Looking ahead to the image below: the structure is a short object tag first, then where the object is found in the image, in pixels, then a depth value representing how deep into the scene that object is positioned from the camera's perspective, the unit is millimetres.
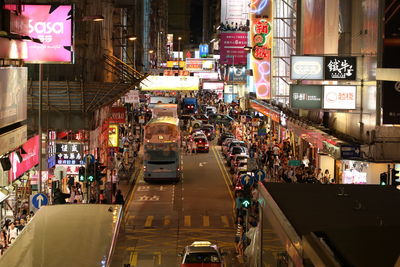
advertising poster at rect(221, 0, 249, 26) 99500
